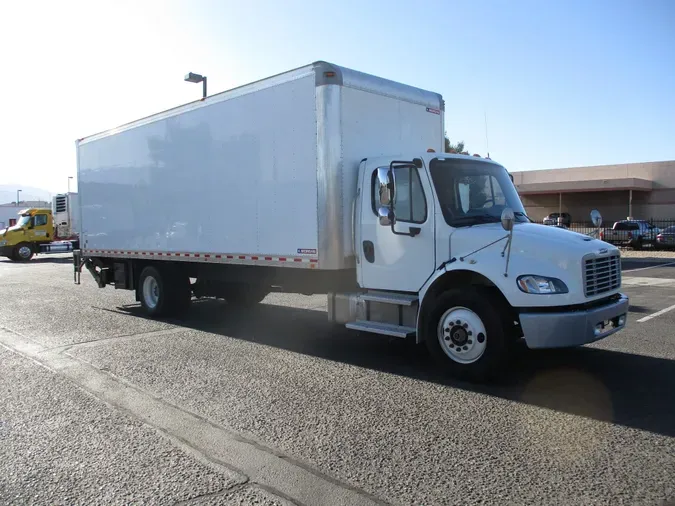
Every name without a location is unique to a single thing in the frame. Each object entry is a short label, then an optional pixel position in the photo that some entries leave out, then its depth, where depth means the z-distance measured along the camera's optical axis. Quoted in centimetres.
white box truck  595
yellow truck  3164
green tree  4651
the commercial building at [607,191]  4669
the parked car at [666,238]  2767
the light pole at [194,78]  1672
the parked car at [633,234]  2862
